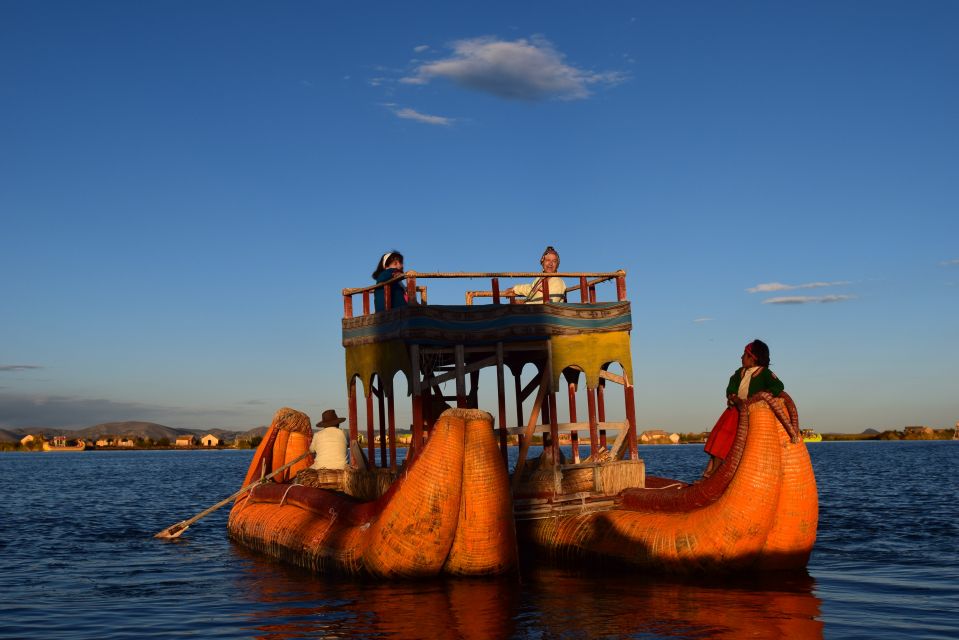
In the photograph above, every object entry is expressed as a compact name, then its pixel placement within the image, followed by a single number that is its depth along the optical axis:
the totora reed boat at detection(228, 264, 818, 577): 15.86
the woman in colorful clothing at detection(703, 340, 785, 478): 16.31
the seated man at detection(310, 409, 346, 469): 21.83
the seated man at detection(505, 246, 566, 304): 20.45
